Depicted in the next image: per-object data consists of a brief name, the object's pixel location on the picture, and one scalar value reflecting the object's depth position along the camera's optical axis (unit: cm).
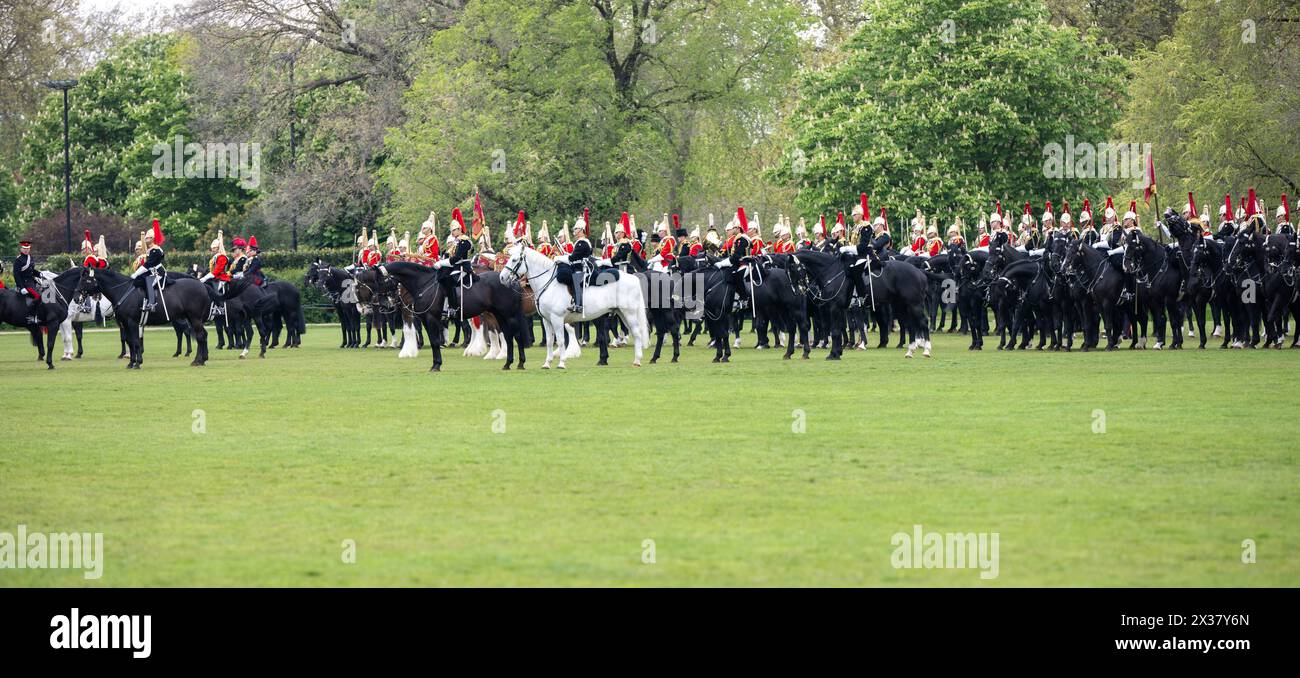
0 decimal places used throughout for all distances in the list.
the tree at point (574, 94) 5512
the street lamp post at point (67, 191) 5874
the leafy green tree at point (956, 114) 5322
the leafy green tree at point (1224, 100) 5256
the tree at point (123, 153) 7588
